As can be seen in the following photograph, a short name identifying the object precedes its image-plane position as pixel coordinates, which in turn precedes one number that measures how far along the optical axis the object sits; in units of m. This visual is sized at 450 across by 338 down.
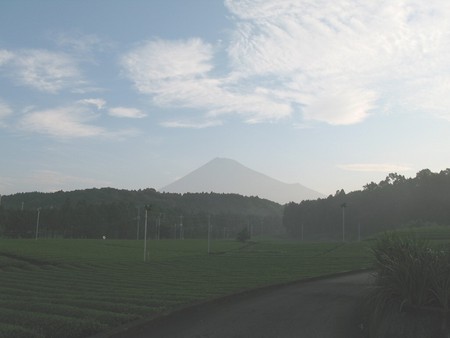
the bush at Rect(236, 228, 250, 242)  95.34
